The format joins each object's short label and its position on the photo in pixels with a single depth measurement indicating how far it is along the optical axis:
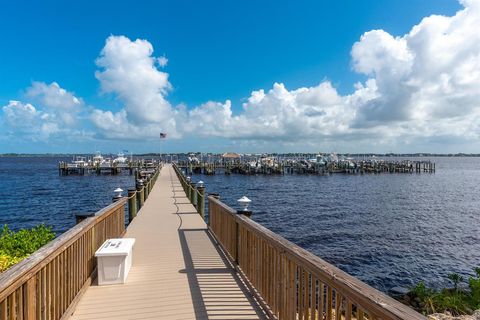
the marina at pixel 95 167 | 61.81
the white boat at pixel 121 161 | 75.56
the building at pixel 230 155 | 69.81
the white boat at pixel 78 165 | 62.53
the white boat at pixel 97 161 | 65.62
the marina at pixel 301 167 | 68.62
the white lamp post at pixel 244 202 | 7.68
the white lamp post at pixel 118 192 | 11.71
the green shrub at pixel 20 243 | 7.06
